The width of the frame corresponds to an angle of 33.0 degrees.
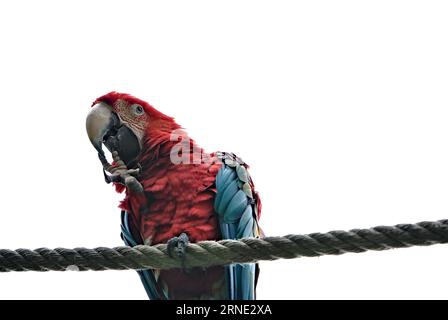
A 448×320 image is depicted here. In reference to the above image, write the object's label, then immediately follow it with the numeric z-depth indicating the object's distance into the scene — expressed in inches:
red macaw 196.4
